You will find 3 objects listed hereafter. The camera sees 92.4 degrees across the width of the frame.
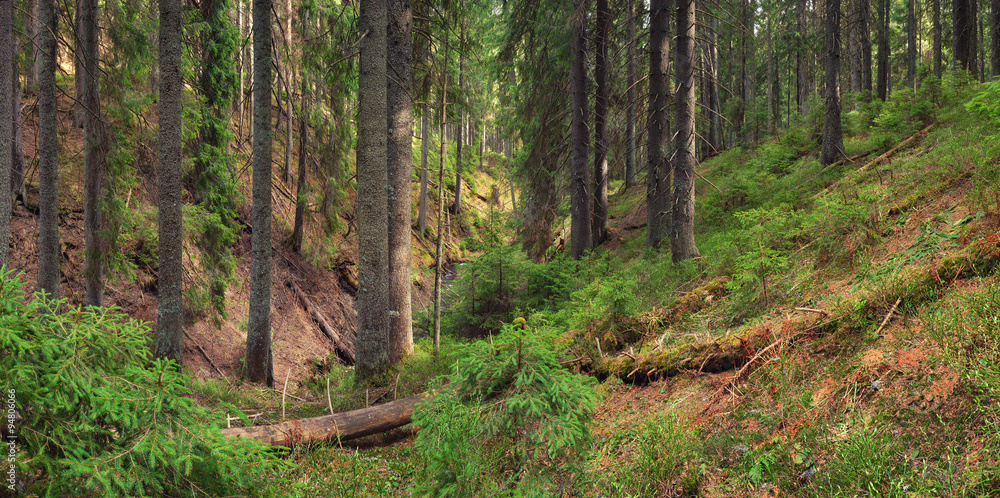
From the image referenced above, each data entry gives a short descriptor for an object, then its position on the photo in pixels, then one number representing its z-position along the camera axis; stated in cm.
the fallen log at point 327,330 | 1434
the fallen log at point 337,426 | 518
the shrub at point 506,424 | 271
